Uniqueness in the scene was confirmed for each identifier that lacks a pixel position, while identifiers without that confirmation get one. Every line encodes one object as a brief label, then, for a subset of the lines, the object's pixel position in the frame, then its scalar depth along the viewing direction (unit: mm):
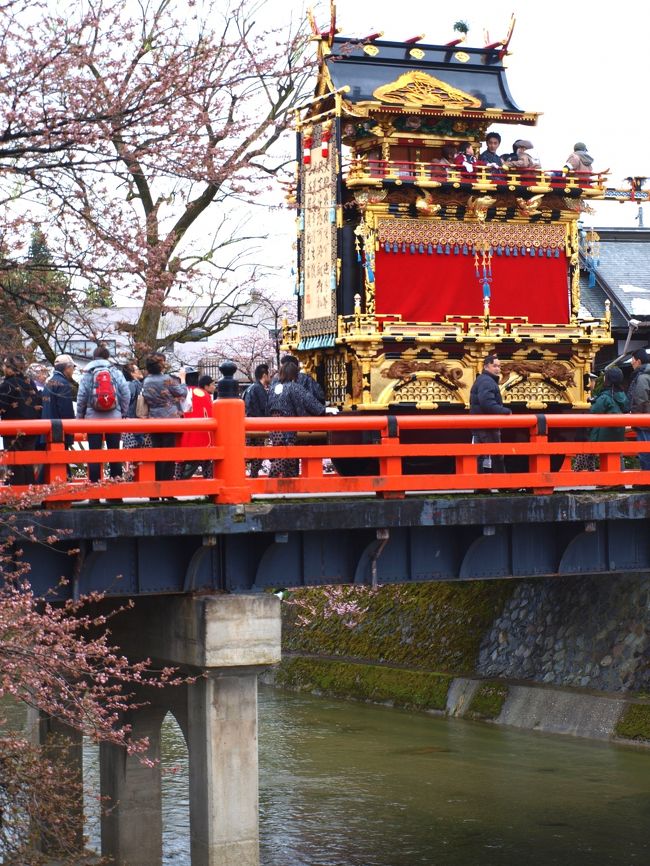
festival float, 23062
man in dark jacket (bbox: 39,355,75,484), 15734
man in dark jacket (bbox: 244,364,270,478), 19750
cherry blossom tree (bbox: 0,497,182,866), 11445
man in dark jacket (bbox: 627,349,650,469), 19578
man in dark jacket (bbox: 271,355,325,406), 19734
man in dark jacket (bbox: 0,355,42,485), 14812
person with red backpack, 16188
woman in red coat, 18455
